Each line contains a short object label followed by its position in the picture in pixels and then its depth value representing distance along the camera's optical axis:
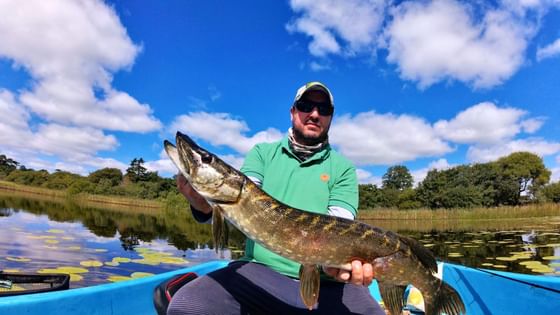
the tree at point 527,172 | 56.56
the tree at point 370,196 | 55.47
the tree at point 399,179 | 71.26
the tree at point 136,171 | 81.19
